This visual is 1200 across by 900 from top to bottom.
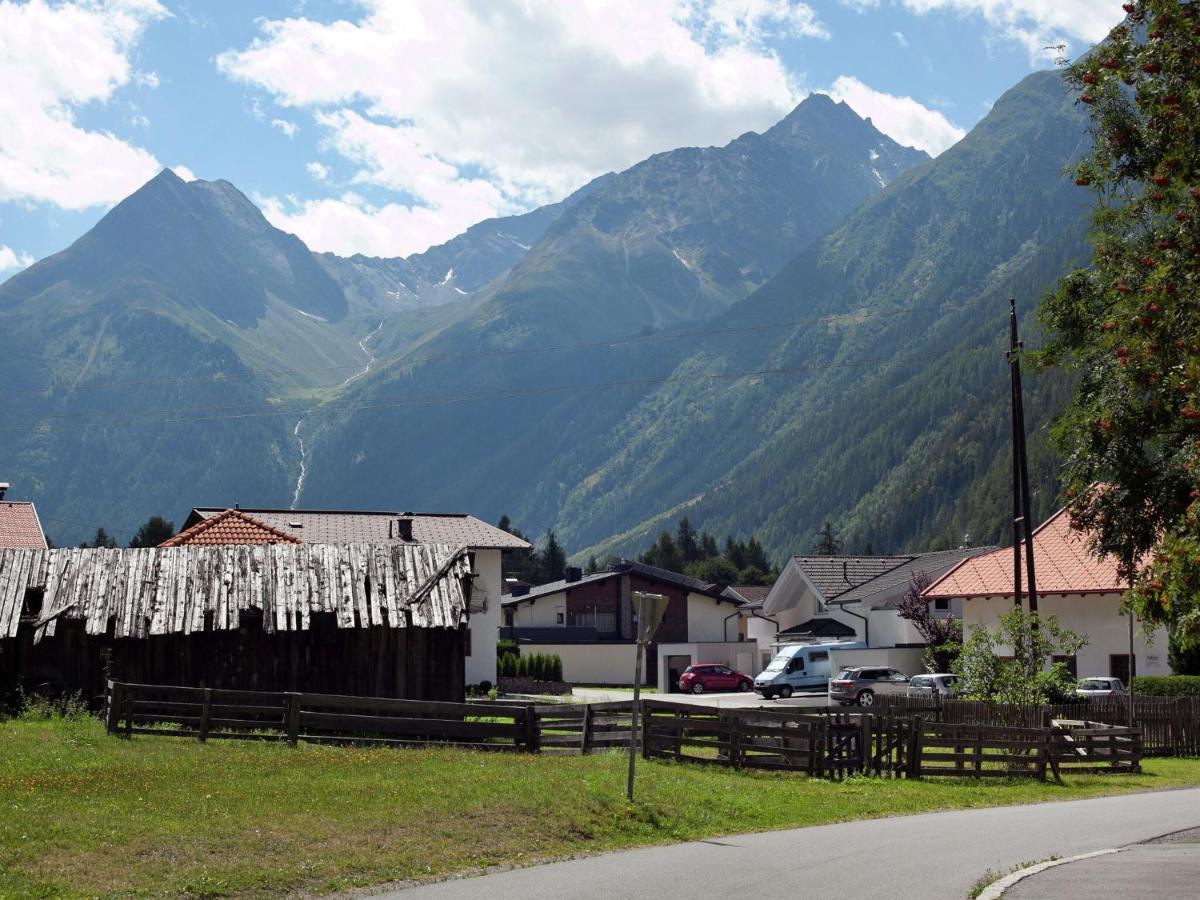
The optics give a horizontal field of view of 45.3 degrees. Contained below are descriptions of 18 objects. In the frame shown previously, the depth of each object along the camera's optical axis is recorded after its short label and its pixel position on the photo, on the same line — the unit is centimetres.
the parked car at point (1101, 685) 4591
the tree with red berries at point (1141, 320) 1772
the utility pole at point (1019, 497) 3844
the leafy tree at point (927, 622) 6084
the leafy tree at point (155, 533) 9362
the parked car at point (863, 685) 5691
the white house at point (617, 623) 8412
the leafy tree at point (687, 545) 16962
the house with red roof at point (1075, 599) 4775
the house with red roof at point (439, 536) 6069
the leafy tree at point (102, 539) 11612
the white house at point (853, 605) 7006
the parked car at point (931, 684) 5091
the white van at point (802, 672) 6303
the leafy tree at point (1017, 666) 3359
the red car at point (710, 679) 7181
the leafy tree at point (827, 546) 15688
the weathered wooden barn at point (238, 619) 3039
